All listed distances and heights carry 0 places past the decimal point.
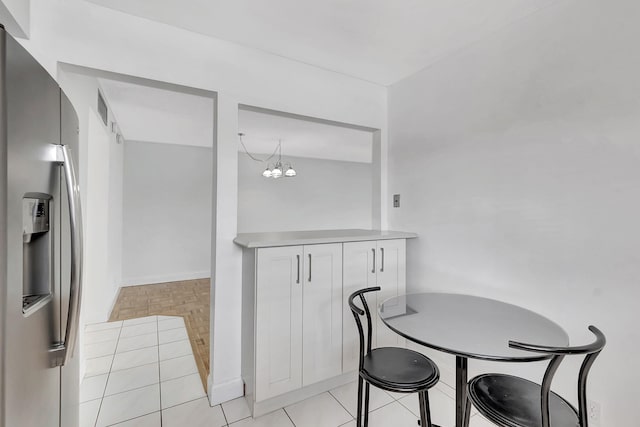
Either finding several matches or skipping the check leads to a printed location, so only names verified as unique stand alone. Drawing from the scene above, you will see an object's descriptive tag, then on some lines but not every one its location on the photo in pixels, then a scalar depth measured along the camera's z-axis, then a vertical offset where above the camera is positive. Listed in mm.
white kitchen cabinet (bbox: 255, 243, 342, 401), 1820 -699
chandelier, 4977 +1100
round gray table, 1156 -531
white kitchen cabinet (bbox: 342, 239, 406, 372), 2121 -507
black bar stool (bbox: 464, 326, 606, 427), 979 -760
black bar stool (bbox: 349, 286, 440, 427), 1271 -750
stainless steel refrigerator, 714 -104
